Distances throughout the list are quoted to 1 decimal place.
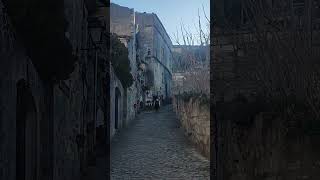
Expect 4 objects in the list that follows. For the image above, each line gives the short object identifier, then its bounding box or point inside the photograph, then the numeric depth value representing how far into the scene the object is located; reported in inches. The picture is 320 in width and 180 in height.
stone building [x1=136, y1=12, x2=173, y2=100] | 1445.6
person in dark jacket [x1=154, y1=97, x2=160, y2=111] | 1205.1
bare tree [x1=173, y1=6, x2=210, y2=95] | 775.7
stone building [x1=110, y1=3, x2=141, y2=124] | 942.9
